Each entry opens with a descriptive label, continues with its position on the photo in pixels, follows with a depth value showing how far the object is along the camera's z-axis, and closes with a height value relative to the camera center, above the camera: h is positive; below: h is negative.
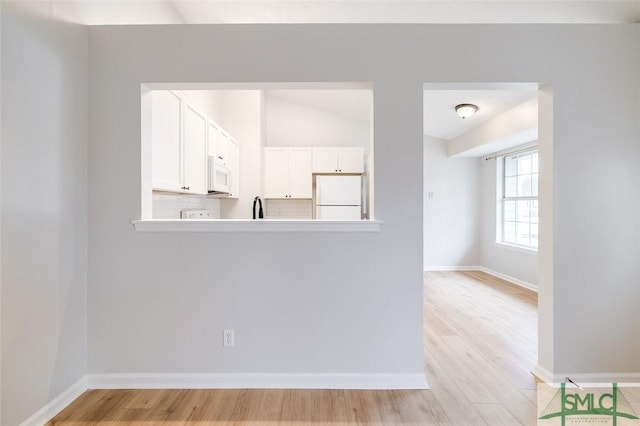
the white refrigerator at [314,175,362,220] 5.36 +0.22
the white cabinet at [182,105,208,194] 2.95 +0.56
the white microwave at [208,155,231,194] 3.61 +0.39
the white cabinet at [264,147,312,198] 5.55 +0.63
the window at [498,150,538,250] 5.04 +0.16
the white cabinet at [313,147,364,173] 5.54 +0.84
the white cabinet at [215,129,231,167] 3.95 +0.77
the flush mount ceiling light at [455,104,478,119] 4.24 +1.30
